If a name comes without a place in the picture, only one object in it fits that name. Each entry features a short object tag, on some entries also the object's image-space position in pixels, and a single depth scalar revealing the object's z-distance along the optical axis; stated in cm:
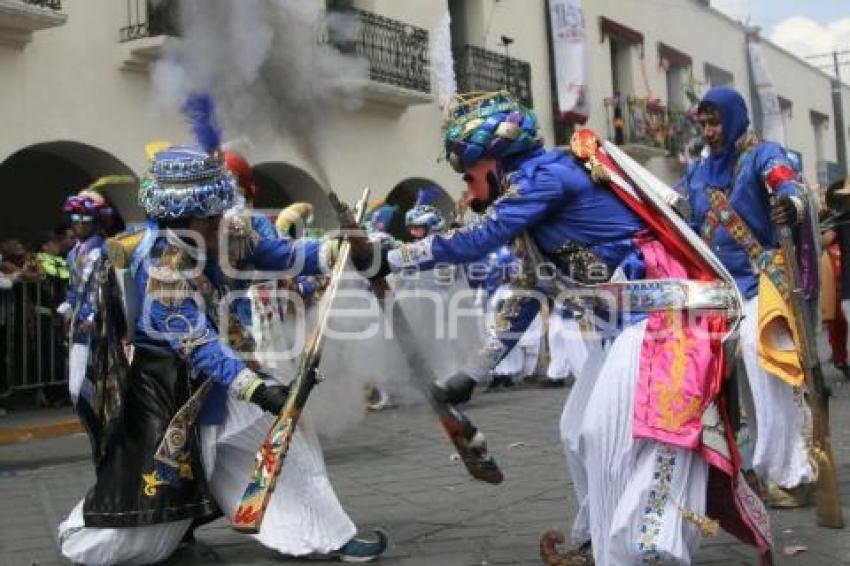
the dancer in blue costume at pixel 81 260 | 637
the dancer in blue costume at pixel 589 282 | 318
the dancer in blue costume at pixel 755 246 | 488
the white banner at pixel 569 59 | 1792
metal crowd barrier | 988
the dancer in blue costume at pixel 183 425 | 404
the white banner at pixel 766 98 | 2520
